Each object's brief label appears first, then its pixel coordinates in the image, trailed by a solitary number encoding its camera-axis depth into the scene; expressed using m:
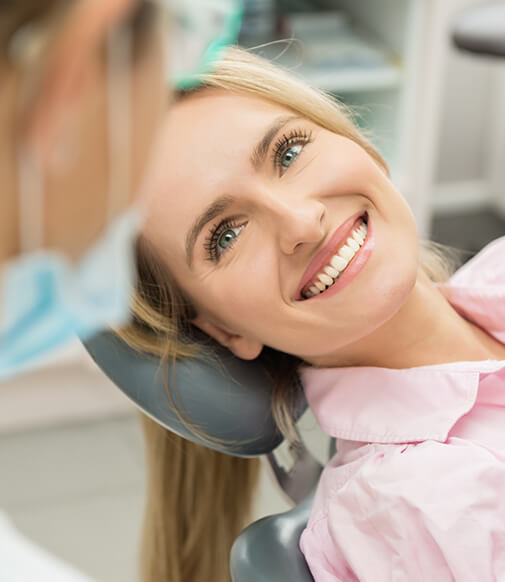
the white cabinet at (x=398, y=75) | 1.44
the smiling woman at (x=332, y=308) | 0.64
